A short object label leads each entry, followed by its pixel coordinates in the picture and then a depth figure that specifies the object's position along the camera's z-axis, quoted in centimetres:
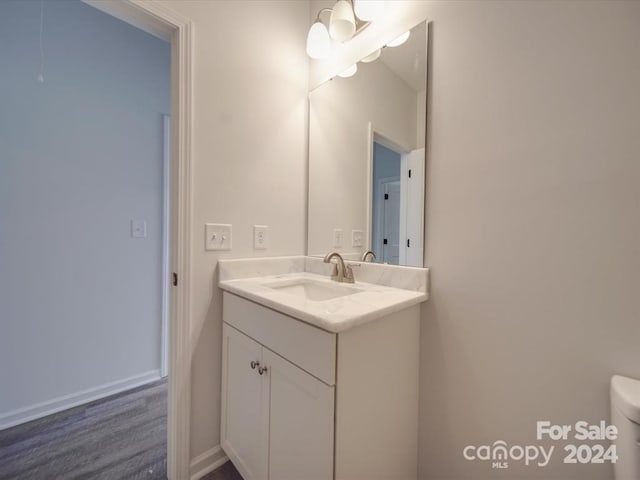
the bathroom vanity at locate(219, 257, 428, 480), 72
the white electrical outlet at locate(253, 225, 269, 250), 134
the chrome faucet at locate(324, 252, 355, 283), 123
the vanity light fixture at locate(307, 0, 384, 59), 116
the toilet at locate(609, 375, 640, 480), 57
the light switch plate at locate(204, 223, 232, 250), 118
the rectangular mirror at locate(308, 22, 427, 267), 109
